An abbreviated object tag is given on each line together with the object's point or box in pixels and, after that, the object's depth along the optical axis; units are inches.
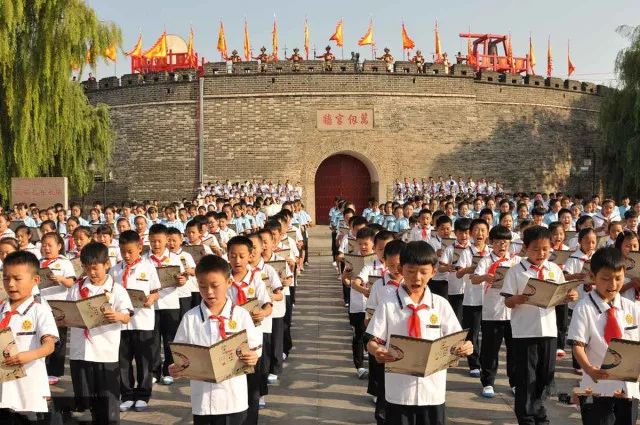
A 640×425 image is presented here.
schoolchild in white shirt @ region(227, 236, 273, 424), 186.1
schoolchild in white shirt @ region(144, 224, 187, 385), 248.7
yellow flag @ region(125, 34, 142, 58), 1101.1
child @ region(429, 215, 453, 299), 297.8
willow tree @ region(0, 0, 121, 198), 622.5
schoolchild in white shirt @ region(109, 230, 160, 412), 222.1
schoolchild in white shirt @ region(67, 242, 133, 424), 187.2
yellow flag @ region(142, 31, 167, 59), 1075.3
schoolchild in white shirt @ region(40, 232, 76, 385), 240.2
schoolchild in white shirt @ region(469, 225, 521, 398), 231.3
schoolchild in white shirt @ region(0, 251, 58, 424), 149.9
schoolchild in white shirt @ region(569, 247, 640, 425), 142.0
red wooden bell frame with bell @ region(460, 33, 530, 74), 1131.3
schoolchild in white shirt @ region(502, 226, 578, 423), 189.8
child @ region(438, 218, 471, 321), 265.9
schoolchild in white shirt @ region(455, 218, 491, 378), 249.9
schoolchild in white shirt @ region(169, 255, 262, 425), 142.5
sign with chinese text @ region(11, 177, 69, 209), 613.6
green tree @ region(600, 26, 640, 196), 840.9
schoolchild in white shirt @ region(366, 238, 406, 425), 181.6
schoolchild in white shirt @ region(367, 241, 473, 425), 140.6
